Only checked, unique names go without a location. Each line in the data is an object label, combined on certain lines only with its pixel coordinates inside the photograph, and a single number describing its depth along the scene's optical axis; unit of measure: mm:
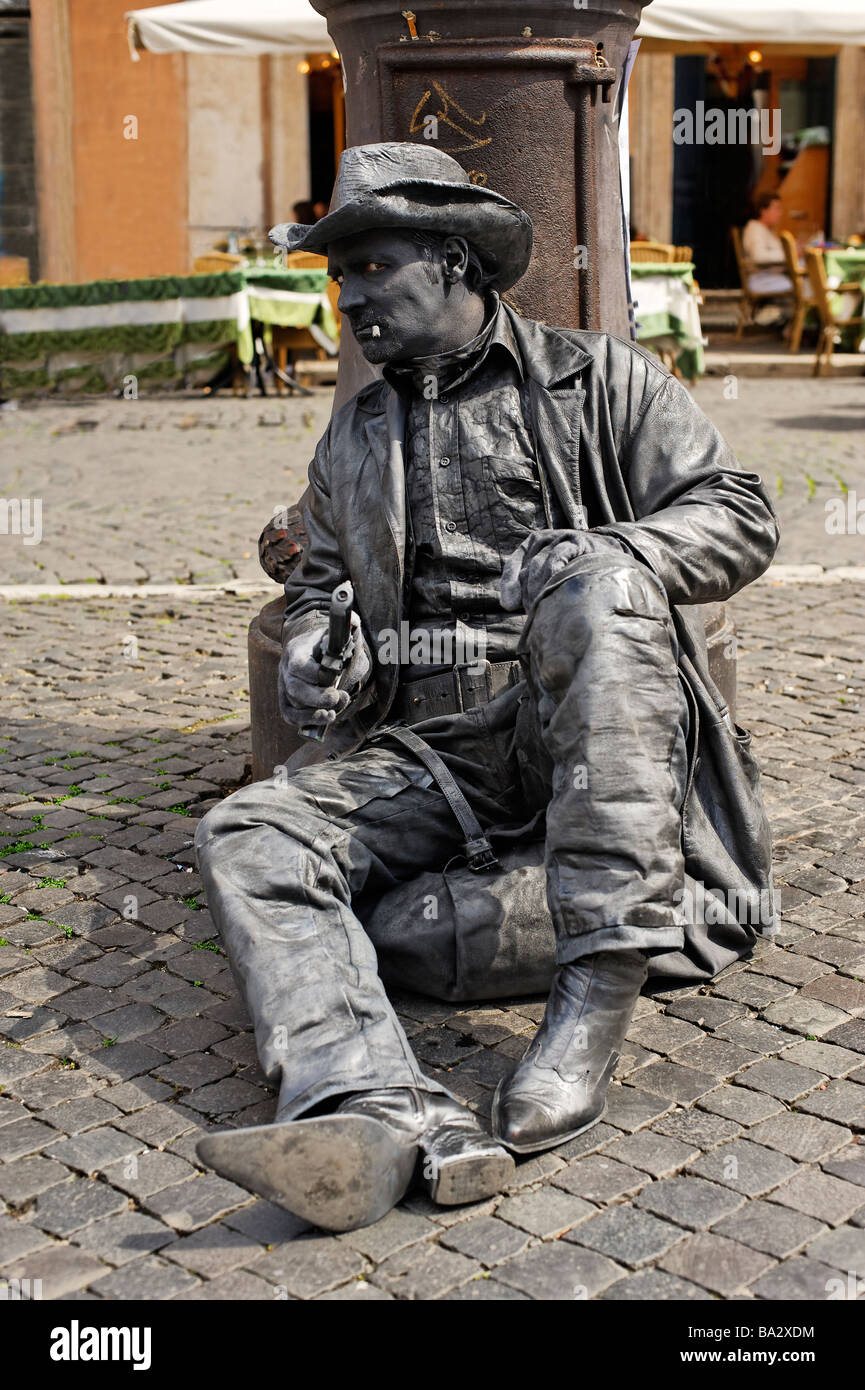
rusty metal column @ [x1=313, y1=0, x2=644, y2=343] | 4449
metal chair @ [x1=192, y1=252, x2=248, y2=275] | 15115
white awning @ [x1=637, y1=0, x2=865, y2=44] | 10633
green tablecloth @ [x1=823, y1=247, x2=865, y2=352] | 15672
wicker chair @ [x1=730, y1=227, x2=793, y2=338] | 18125
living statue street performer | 2953
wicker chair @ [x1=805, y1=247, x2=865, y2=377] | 15539
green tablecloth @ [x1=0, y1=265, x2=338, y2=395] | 13984
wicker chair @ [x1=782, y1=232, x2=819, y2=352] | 16500
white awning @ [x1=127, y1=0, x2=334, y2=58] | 11156
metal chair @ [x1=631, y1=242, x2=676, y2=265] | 14484
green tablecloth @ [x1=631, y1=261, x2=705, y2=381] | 13375
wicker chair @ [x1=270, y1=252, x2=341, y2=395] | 14461
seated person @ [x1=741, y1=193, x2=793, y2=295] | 17781
